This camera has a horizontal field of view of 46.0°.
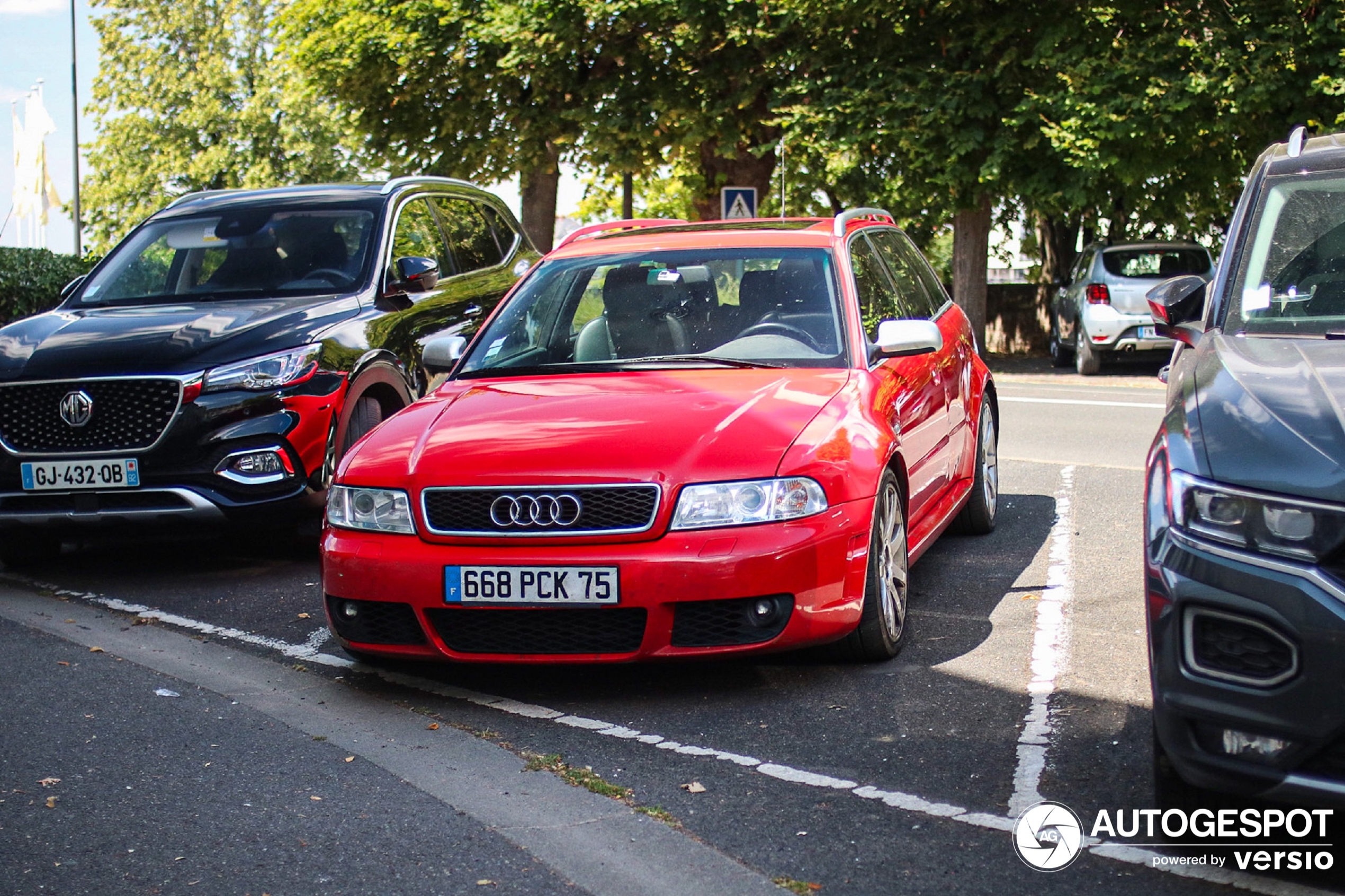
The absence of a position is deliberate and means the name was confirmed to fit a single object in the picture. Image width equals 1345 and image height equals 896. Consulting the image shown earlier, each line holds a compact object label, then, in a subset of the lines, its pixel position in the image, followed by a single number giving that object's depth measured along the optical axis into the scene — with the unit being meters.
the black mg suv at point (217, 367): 7.07
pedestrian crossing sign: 22.62
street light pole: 40.03
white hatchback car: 20.17
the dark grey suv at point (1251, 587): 3.17
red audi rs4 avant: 4.89
